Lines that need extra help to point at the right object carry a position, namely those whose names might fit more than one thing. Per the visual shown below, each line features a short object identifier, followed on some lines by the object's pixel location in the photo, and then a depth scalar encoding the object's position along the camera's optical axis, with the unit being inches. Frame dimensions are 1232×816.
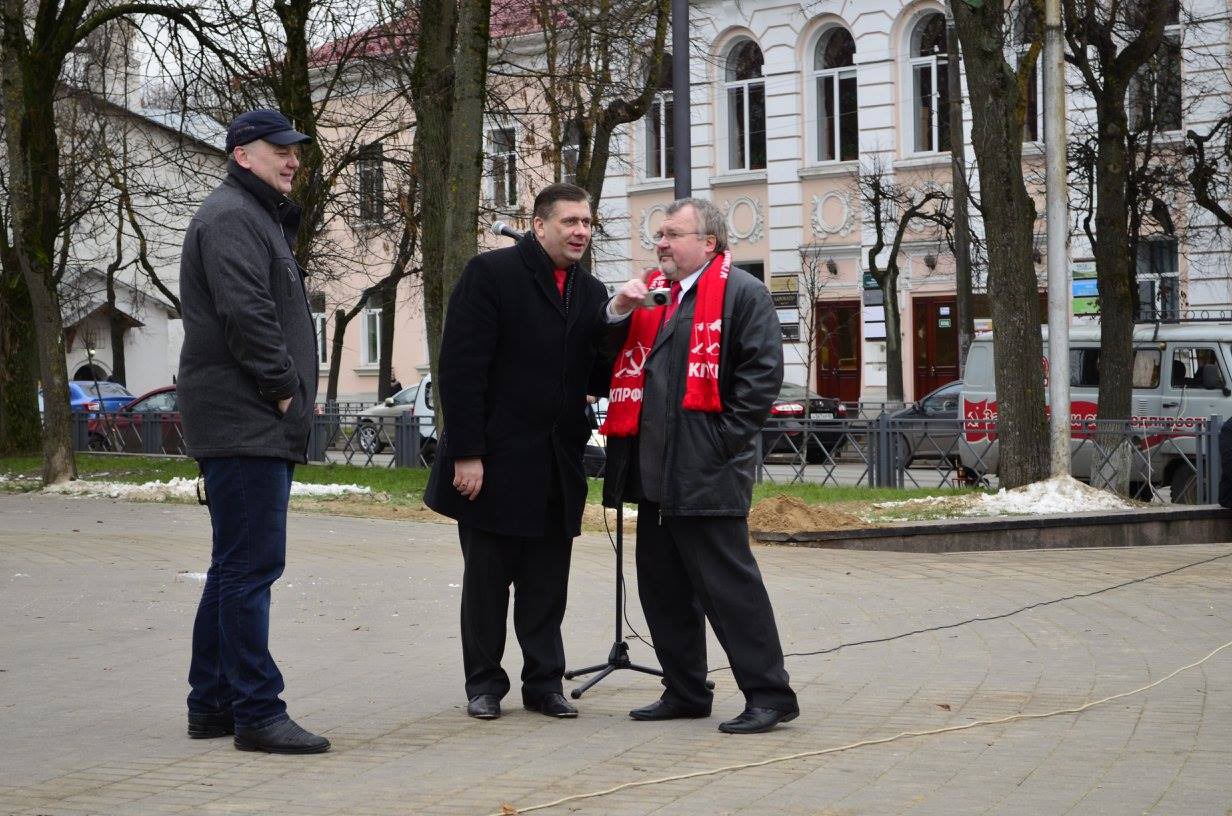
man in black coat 245.6
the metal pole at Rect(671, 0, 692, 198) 549.3
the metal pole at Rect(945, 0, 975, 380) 1037.2
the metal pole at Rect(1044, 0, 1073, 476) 613.9
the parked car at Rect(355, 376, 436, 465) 961.5
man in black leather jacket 239.3
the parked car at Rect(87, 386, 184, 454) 1166.3
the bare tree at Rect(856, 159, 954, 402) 1357.0
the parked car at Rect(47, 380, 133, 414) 1546.5
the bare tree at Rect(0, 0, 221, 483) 779.4
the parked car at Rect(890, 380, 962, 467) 786.2
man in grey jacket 218.8
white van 789.2
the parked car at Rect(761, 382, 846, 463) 812.6
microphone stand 269.0
